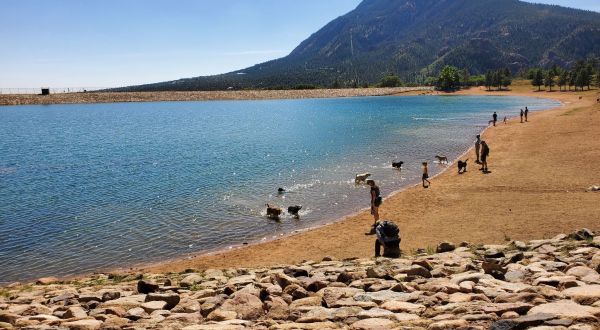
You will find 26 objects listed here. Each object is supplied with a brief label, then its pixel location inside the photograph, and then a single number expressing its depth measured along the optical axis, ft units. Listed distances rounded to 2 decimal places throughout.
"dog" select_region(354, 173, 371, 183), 106.01
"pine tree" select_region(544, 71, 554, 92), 549.13
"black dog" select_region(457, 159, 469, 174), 107.61
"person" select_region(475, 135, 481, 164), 116.98
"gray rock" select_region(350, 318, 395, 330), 23.44
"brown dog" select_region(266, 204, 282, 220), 81.51
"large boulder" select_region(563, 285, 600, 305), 23.97
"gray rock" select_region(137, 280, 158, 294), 34.73
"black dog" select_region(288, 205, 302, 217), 83.05
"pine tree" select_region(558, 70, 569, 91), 535.60
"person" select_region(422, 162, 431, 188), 97.63
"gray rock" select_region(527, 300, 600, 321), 21.63
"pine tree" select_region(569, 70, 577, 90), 513.25
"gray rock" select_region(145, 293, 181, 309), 31.19
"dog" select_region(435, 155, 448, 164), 127.13
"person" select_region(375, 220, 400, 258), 50.47
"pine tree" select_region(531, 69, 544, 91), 575.38
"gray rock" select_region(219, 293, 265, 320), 27.02
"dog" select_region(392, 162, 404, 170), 124.16
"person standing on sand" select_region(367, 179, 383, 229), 65.98
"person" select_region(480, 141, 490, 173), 104.29
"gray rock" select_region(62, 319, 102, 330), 25.49
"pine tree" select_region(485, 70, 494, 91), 638.78
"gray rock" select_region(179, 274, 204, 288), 38.93
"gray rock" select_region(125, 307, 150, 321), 28.19
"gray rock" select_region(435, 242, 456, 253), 47.95
